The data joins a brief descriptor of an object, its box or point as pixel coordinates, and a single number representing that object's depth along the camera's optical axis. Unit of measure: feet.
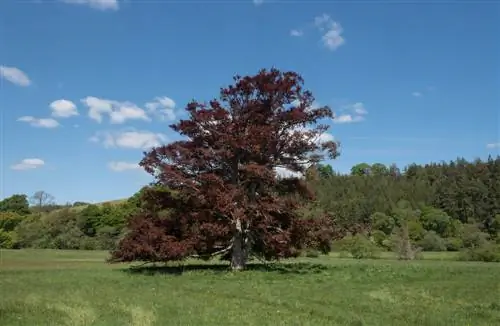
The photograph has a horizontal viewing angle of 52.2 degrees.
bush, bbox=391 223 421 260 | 193.27
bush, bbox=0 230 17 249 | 338.54
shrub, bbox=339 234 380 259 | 201.41
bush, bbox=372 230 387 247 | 297.88
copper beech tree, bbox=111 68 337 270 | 96.68
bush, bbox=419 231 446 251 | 288.90
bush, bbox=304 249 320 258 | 212.43
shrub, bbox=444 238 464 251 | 276.82
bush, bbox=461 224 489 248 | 237.45
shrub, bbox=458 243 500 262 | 178.60
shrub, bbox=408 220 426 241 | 305.32
